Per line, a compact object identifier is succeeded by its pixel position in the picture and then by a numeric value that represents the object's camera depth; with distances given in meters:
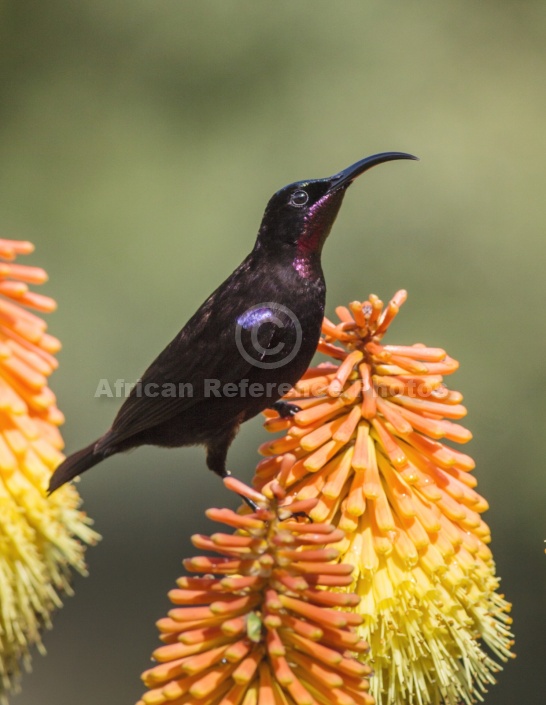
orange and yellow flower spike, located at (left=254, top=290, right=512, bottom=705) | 4.70
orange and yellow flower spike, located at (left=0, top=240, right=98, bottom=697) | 4.57
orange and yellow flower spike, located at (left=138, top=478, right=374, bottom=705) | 3.67
